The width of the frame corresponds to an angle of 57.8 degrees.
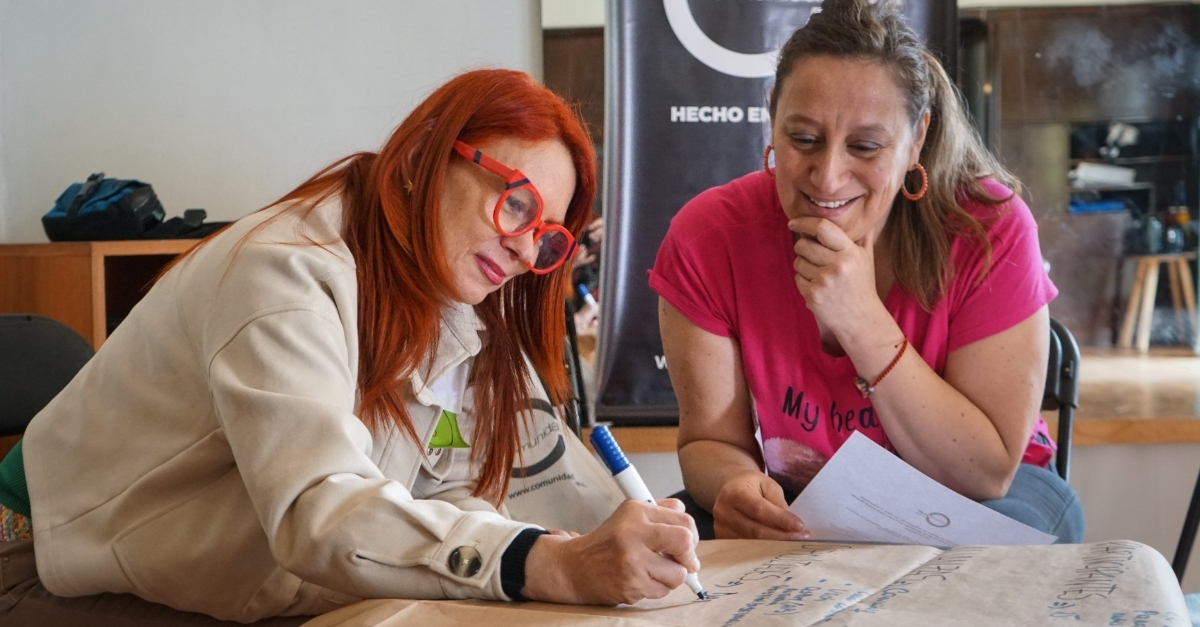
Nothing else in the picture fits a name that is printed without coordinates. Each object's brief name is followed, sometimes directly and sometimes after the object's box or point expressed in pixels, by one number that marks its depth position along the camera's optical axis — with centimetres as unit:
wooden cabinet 245
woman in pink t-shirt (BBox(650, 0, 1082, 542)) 139
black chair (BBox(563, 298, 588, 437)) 165
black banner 231
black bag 251
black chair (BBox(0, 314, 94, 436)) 146
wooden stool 330
